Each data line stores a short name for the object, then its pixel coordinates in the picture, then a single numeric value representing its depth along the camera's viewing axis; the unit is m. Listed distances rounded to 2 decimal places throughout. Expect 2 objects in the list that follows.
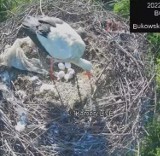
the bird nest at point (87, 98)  3.53
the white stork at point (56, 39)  3.63
